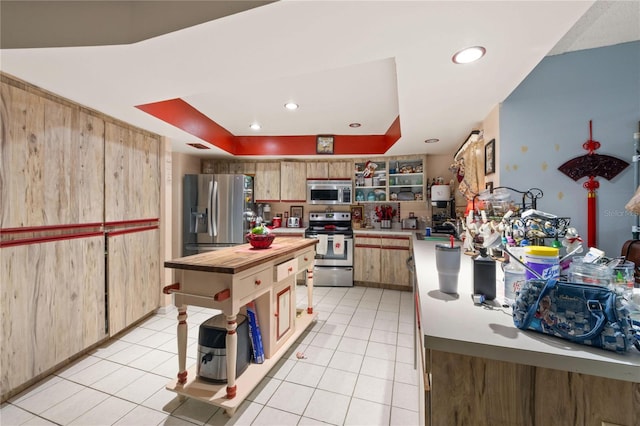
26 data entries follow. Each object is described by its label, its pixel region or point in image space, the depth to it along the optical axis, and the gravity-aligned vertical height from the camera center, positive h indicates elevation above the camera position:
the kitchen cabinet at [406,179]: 4.23 +0.55
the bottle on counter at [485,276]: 1.02 -0.26
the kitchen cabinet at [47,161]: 1.69 +0.40
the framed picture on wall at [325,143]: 4.10 +1.11
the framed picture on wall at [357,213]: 4.64 -0.02
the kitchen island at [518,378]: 0.64 -0.46
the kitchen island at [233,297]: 1.54 -0.56
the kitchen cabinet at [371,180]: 4.38 +0.56
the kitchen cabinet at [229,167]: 4.59 +0.82
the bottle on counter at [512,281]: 0.96 -0.27
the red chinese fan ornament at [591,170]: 1.78 +0.29
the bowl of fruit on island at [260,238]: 2.13 -0.22
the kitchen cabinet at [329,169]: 4.47 +0.75
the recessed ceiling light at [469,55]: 1.36 +0.87
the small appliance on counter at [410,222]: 4.40 -0.18
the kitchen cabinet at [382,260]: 3.99 -0.78
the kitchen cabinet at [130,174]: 2.41 +0.40
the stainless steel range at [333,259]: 4.14 -0.78
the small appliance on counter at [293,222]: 4.76 -0.19
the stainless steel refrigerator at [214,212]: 3.92 +0.00
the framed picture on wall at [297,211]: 4.89 +0.02
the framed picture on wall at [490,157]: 2.14 +0.47
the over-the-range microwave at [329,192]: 4.43 +0.35
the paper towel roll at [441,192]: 3.82 +0.29
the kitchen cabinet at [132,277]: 2.44 -0.68
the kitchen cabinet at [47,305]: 1.69 -0.70
